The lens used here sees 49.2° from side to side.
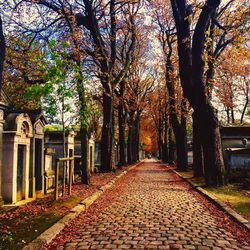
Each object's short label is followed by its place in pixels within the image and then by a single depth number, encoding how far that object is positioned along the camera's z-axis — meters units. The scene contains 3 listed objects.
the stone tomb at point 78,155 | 18.62
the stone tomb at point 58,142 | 15.13
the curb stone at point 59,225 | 4.36
